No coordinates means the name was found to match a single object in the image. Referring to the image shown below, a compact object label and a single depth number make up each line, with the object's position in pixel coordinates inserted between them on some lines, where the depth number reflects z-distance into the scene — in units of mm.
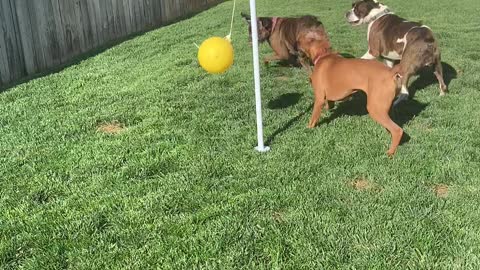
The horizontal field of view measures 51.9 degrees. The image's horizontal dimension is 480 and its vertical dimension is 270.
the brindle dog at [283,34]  7195
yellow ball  4309
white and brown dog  5934
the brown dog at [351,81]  4496
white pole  4222
